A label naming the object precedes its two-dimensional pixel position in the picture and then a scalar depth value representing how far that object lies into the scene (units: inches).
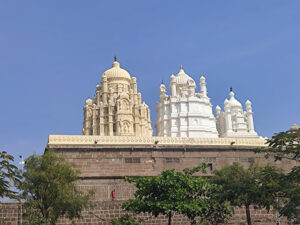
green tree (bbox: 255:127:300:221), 625.9
